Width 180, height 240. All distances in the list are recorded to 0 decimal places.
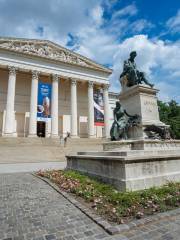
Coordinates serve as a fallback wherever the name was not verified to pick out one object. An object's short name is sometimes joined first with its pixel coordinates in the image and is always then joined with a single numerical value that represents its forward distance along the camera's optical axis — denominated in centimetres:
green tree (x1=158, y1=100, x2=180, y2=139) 3971
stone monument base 518
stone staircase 1456
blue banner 2795
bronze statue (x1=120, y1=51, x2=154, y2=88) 922
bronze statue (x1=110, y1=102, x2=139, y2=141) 823
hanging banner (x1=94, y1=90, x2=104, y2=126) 3189
